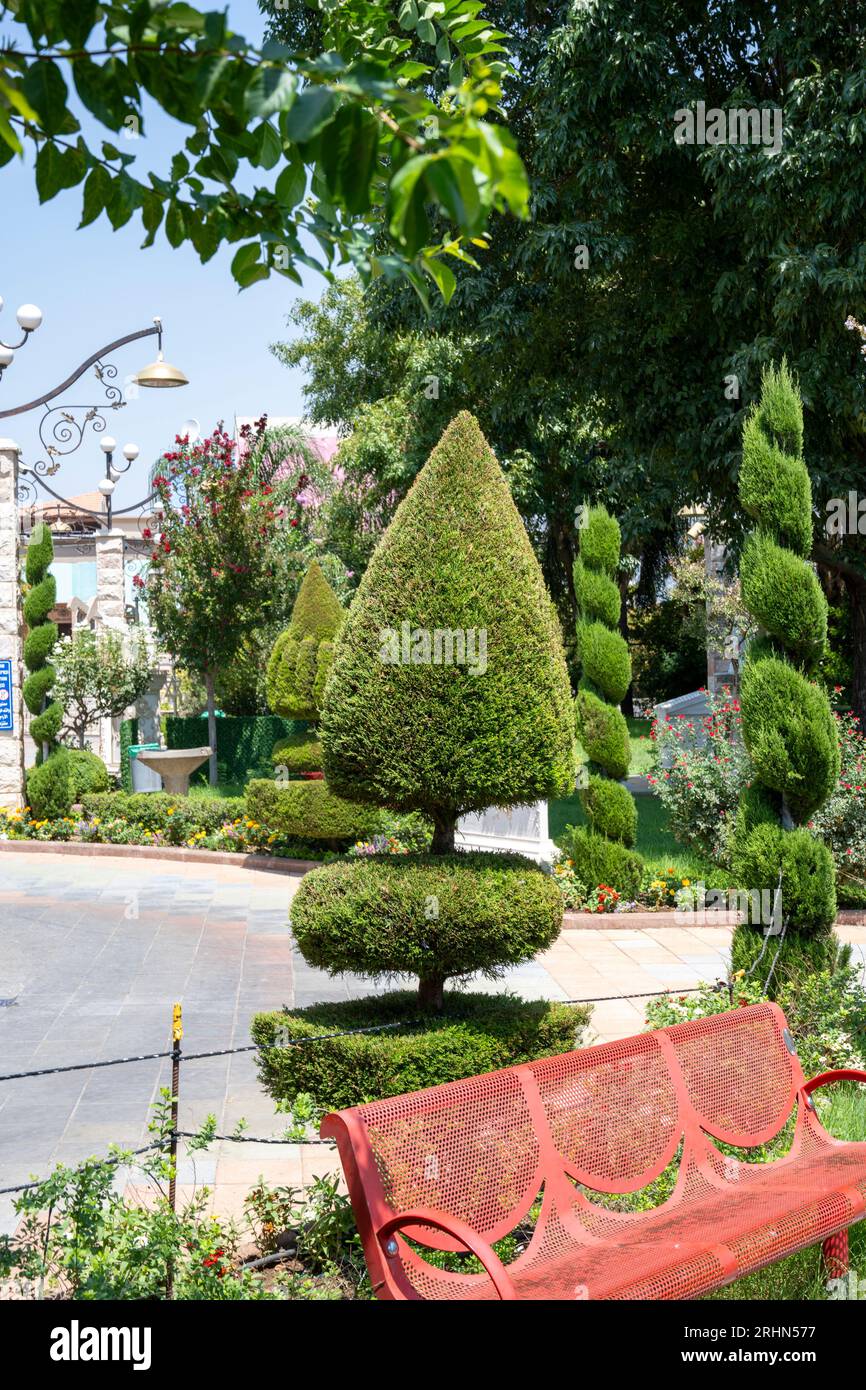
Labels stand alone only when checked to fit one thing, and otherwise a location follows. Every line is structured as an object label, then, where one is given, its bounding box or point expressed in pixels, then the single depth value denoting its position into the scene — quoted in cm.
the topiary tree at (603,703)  1175
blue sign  1689
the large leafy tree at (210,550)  1862
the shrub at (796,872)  748
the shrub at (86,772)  1678
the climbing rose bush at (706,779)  1188
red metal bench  359
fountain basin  1736
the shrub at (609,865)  1176
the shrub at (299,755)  1459
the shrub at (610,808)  1170
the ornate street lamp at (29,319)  1035
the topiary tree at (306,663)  1426
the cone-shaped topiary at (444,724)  523
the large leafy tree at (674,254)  1277
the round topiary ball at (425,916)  518
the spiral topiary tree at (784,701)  755
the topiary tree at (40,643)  1686
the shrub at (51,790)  1647
